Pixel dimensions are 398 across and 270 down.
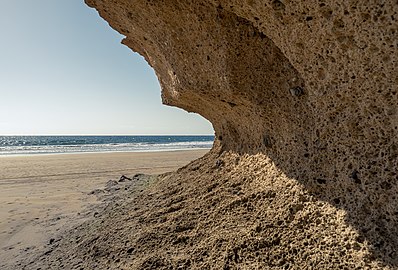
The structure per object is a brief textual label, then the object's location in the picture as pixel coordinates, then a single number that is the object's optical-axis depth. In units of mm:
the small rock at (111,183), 7596
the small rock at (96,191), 6932
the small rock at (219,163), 3822
